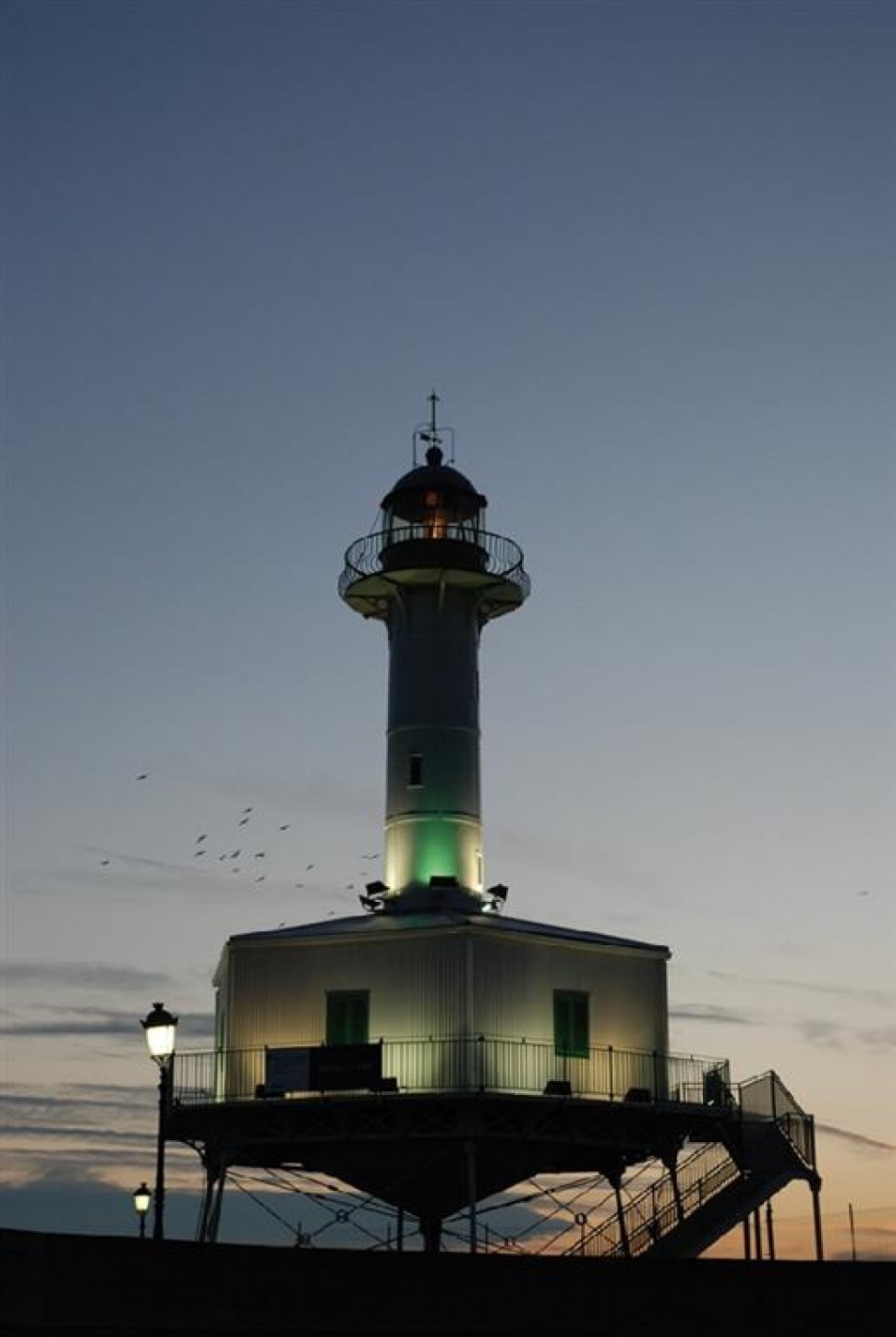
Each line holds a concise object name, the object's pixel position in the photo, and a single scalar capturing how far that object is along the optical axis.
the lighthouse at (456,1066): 51.19
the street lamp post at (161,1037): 32.53
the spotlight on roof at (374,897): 57.38
